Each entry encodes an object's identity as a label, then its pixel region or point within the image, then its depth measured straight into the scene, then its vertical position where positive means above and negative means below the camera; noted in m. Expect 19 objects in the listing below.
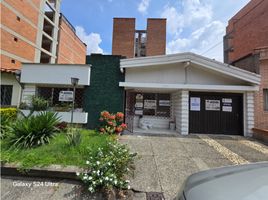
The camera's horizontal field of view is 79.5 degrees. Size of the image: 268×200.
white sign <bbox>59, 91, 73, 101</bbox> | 8.08 +0.46
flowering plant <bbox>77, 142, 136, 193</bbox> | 3.15 -1.34
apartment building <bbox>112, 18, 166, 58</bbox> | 24.34 +10.86
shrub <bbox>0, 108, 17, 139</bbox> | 5.23 -0.80
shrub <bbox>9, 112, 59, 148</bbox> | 4.65 -0.84
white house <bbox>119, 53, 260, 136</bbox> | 7.85 +1.15
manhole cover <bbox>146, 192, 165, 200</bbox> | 3.01 -1.66
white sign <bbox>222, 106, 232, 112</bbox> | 8.30 +0.17
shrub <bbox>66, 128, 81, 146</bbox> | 4.63 -0.98
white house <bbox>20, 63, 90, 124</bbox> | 7.71 +1.22
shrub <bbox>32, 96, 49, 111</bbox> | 7.55 -0.02
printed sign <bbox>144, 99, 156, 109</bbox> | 10.03 +0.28
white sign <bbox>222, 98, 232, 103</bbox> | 8.34 +0.61
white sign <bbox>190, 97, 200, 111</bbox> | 8.36 +0.33
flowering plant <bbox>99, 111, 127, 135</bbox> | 6.95 -0.70
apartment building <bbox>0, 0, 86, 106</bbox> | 10.80 +8.73
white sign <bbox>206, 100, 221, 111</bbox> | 8.34 +0.33
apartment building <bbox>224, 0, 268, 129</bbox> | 8.41 +7.05
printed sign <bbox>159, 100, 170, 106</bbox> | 10.08 +0.43
